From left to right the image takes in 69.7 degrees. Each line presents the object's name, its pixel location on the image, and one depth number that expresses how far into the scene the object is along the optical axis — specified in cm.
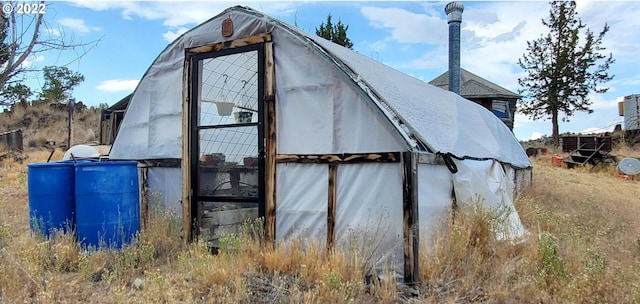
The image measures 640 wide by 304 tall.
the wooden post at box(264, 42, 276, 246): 490
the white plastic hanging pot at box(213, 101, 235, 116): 565
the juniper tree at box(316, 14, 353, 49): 1758
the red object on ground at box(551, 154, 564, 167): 1803
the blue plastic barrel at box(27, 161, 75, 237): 496
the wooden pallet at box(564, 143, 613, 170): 1767
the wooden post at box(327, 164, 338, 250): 453
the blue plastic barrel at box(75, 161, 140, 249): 490
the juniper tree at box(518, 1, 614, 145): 2406
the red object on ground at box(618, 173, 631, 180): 1559
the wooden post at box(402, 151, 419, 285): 401
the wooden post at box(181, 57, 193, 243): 550
